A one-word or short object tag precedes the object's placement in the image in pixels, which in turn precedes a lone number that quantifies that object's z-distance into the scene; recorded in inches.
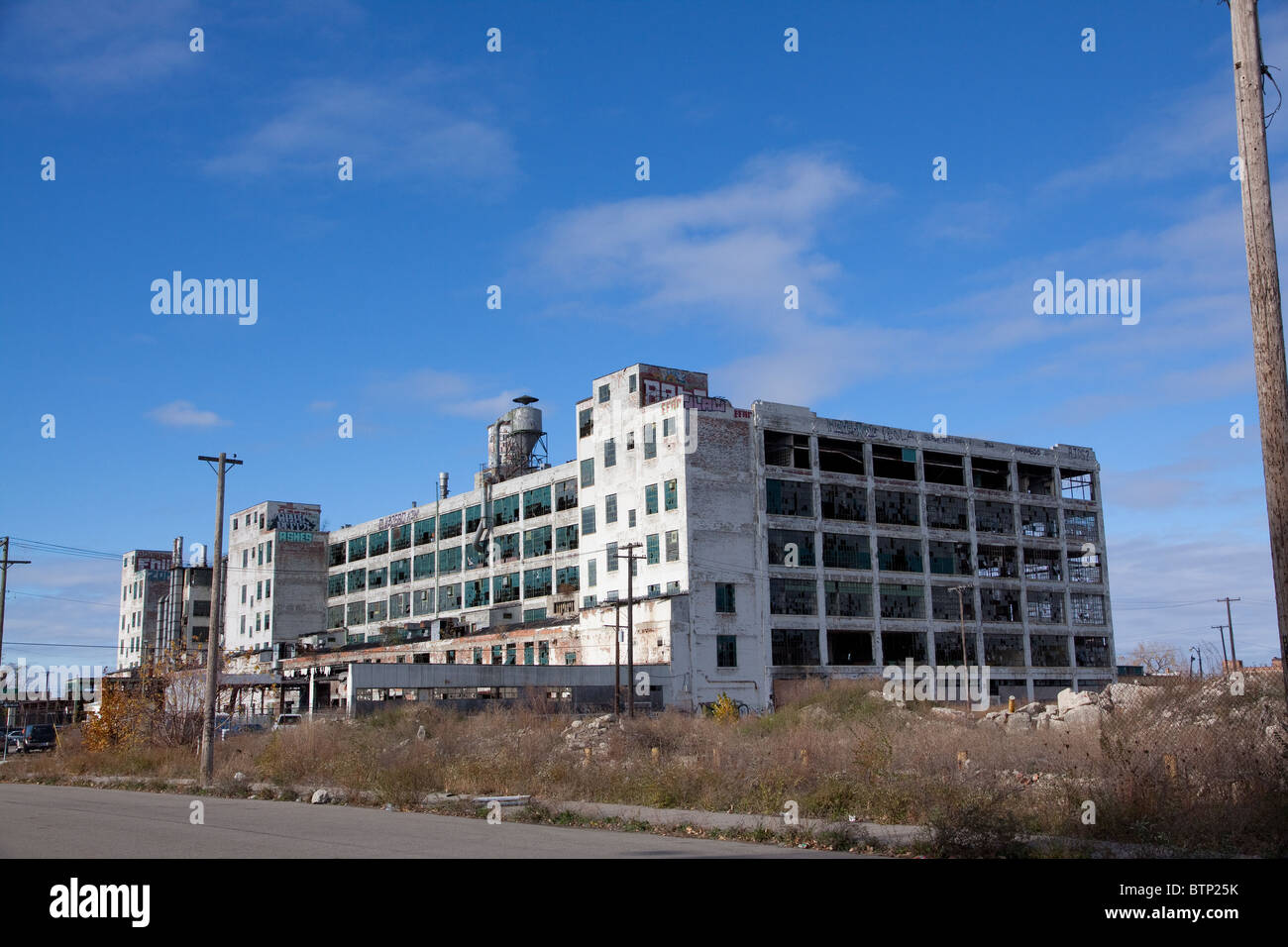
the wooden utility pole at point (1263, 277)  406.3
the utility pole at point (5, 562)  1749.5
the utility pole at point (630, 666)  1931.6
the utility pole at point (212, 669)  1138.0
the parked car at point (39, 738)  2228.1
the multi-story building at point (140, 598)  4591.5
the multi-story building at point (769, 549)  2498.8
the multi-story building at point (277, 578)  3831.2
